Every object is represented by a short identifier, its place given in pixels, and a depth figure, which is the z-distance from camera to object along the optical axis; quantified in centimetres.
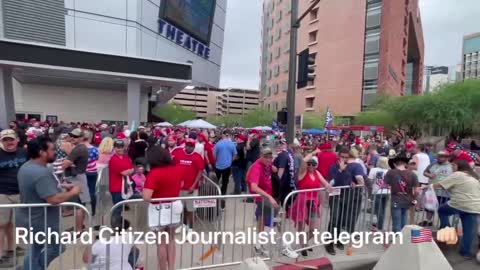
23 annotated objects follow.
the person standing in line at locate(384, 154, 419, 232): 564
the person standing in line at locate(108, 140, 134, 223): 591
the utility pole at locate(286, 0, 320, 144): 916
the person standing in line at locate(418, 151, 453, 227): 691
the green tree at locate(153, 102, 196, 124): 6314
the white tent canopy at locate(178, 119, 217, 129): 1956
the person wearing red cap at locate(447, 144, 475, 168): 666
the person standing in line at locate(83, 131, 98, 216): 628
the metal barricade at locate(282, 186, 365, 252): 514
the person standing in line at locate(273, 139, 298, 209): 626
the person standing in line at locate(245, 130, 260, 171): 927
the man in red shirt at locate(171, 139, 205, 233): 618
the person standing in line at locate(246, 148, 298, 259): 486
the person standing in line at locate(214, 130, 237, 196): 862
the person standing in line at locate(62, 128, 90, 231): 549
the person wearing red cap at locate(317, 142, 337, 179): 773
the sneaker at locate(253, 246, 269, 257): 493
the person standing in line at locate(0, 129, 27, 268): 428
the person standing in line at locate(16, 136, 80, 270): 347
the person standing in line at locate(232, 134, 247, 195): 938
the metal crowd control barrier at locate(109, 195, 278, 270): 426
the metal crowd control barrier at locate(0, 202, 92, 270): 356
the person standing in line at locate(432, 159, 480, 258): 541
